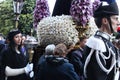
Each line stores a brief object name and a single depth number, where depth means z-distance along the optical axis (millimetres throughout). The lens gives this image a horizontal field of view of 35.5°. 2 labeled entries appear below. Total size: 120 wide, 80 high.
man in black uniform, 1693
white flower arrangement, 2526
